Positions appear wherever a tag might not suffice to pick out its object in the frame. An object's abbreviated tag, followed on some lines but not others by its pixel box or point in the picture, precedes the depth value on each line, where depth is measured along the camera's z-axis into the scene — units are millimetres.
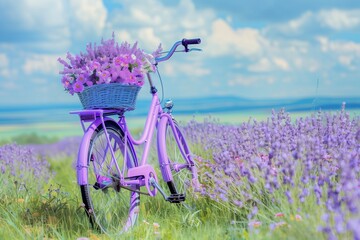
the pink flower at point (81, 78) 4551
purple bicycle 4488
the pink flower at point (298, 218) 3478
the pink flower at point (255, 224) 3656
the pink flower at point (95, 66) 4535
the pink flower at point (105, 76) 4480
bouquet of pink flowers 4547
